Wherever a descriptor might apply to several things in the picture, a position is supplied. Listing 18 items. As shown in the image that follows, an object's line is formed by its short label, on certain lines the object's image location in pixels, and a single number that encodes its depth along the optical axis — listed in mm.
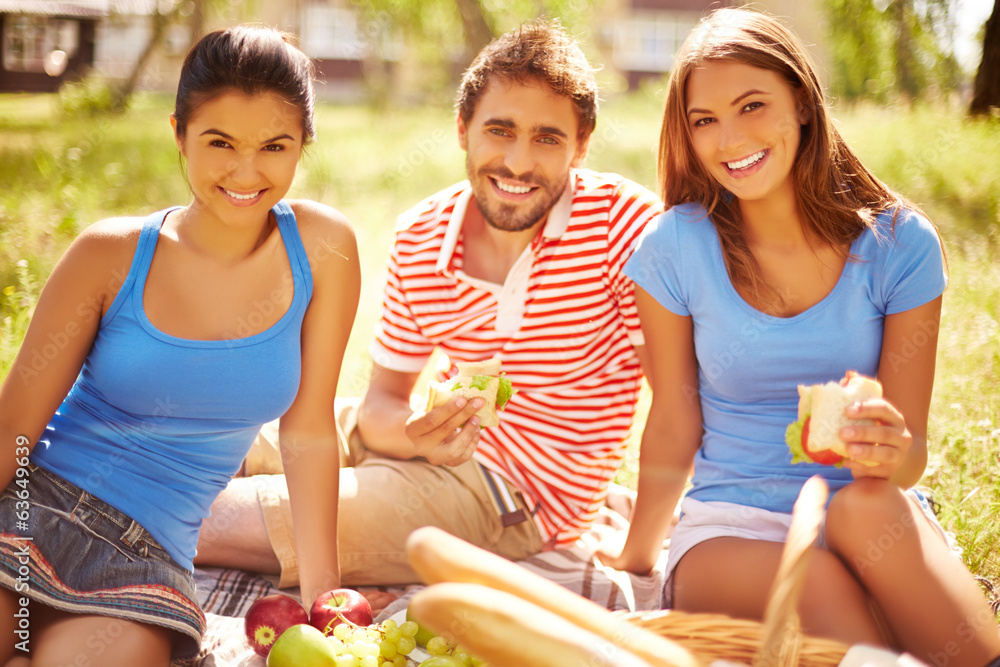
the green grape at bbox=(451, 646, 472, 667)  2307
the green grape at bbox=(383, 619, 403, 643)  2420
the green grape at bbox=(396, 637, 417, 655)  2414
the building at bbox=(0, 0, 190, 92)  16766
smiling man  3193
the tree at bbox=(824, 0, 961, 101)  9625
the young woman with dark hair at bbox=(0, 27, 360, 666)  2271
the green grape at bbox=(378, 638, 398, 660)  2412
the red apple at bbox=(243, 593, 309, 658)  2527
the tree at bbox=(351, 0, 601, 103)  13930
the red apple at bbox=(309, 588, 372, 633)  2504
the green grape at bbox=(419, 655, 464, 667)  2238
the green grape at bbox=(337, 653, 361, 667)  2314
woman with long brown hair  2545
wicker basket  1602
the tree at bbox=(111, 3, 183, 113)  14445
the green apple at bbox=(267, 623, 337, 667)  2279
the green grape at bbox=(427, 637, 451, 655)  2404
